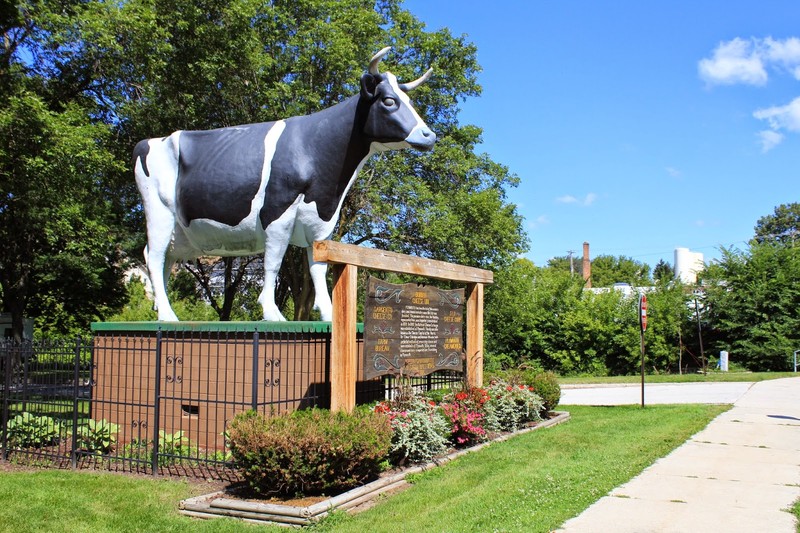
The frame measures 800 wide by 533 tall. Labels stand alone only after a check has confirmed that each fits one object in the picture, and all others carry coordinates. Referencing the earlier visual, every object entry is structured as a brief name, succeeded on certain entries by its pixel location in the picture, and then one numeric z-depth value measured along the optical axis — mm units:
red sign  15248
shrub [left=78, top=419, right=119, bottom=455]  8781
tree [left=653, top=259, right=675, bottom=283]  34438
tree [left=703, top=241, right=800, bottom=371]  29984
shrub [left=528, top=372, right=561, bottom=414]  12721
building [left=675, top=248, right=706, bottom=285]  54375
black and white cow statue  8844
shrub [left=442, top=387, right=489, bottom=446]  9180
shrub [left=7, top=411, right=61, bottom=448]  9156
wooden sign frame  7555
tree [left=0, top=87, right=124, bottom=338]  13293
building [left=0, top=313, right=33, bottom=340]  22875
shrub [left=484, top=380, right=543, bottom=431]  10541
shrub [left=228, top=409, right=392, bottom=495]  6453
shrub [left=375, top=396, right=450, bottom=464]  7953
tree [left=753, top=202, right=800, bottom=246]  69000
